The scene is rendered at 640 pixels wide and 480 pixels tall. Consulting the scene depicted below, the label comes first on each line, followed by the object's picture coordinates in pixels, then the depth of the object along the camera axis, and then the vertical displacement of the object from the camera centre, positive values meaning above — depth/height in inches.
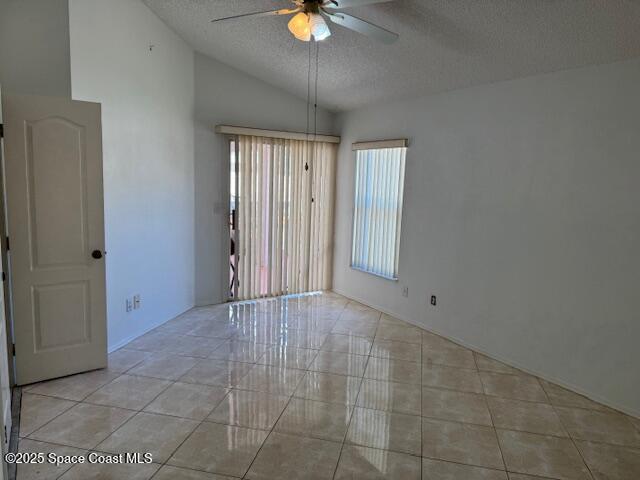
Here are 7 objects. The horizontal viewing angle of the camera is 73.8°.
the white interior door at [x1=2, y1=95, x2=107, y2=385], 114.0 -14.8
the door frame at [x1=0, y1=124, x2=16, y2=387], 112.4 -25.7
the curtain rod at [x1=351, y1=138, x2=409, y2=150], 179.6 +21.1
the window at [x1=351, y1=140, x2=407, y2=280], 187.9 -6.9
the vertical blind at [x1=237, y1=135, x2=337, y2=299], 201.8 -13.4
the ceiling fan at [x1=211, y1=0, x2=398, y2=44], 94.5 +39.3
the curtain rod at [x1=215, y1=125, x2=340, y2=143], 191.5 +25.5
